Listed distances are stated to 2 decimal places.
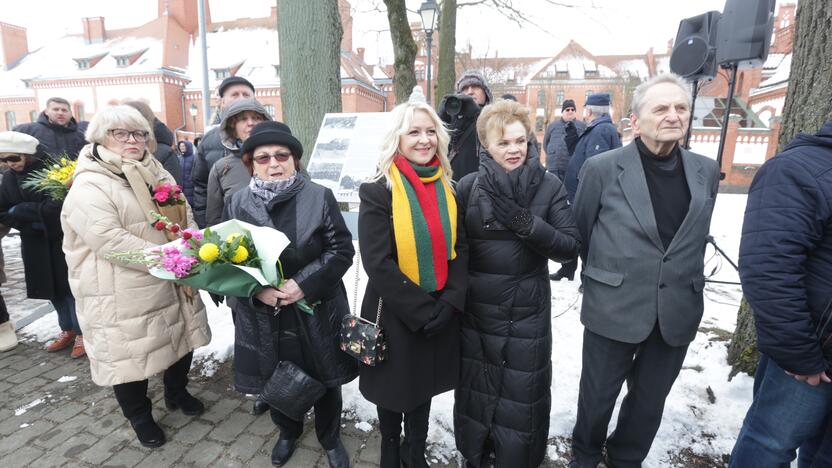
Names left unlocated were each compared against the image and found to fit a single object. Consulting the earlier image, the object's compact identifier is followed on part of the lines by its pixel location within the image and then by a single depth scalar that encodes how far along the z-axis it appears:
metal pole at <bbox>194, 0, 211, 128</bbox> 9.99
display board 3.62
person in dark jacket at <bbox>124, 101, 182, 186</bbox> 3.80
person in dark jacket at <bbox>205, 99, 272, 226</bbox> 2.91
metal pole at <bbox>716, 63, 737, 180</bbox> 4.45
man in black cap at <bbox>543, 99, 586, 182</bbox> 6.19
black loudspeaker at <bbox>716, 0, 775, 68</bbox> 4.21
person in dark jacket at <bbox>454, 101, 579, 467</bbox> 2.08
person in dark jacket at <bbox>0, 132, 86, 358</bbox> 3.51
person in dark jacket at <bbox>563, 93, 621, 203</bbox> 4.91
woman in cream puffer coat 2.40
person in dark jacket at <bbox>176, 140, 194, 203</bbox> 5.14
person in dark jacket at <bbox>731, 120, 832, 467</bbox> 1.57
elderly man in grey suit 2.05
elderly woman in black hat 2.22
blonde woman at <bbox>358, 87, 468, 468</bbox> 1.97
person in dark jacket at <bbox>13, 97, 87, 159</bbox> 4.38
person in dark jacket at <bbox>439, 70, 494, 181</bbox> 2.99
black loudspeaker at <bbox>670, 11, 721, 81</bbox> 4.68
